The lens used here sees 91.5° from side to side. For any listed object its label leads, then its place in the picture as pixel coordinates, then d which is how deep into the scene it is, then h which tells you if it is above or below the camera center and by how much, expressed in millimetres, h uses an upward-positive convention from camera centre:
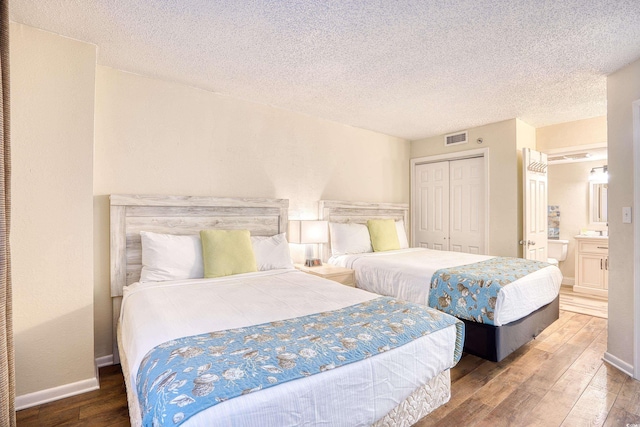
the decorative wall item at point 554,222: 5445 -162
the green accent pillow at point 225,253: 2586 -337
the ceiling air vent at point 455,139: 4441 +1086
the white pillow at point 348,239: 3850 -319
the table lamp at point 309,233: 3414 -214
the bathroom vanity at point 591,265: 4449 -779
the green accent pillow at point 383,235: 4070 -285
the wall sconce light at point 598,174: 4878 +614
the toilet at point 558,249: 5125 -600
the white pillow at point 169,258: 2449 -355
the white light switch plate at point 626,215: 2375 -19
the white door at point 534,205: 3857 +102
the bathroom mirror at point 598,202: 4934 +162
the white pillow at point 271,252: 2955 -375
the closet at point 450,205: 4391 +116
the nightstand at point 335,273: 3156 -611
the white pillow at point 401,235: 4434 -316
